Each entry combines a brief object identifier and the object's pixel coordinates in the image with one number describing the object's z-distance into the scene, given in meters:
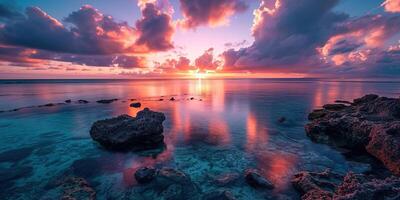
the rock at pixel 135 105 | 37.00
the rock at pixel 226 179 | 10.02
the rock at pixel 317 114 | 24.11
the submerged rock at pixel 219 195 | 8.63
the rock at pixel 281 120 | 23.77
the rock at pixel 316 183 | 7.96
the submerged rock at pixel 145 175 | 9.76
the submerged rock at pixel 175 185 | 8.86
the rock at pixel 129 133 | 14.69
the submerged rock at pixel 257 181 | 9.47
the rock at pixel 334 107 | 28.23
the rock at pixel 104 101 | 42.34
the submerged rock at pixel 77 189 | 8.32
